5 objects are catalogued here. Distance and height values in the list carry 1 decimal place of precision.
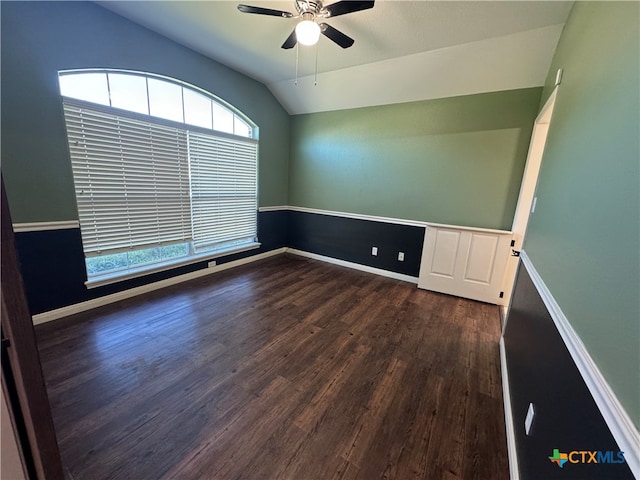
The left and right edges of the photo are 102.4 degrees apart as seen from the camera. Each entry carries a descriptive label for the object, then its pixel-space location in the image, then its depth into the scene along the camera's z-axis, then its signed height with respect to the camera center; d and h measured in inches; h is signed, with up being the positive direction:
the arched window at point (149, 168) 96.7 +4.6
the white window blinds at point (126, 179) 95.8 -0.9
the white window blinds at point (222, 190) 135.5 -4.5
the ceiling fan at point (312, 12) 72.2 +50.2
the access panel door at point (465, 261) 124.0 -33.6
